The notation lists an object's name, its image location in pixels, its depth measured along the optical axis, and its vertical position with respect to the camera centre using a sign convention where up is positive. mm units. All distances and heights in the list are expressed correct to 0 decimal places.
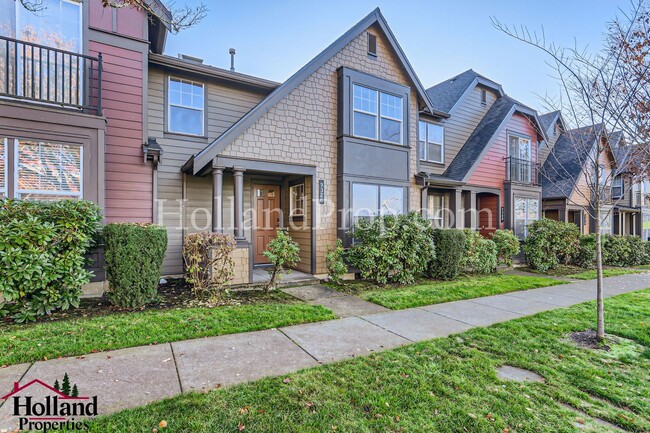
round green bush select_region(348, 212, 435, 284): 8086 -752
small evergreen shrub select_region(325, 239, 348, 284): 7929 -1157
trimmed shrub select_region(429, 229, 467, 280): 8984 -978
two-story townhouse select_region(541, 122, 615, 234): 15269 +1064
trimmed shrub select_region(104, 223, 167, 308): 5395 -759
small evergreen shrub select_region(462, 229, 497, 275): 9898 -1110
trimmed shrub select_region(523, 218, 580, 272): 11281 -832
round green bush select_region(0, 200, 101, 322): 4602 -559
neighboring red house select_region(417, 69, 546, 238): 12703 +2453
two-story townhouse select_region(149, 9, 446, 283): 8195 +1956
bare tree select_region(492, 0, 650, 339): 4621 +1912
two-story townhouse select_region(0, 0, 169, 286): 6027 +2262
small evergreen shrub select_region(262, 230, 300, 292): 6770 -740
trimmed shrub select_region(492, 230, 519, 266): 11066 -865
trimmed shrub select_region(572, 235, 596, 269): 12220 -1277
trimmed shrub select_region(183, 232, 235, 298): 6293 -855
